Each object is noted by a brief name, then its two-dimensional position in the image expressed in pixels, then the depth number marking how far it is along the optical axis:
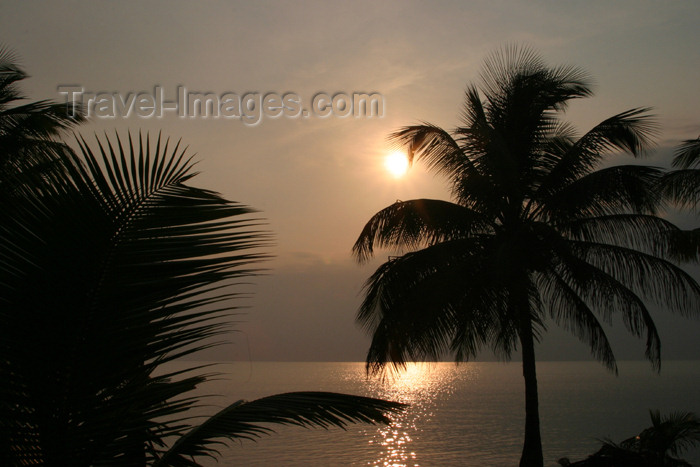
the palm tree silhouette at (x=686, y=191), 12.27
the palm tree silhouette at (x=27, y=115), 8.02
